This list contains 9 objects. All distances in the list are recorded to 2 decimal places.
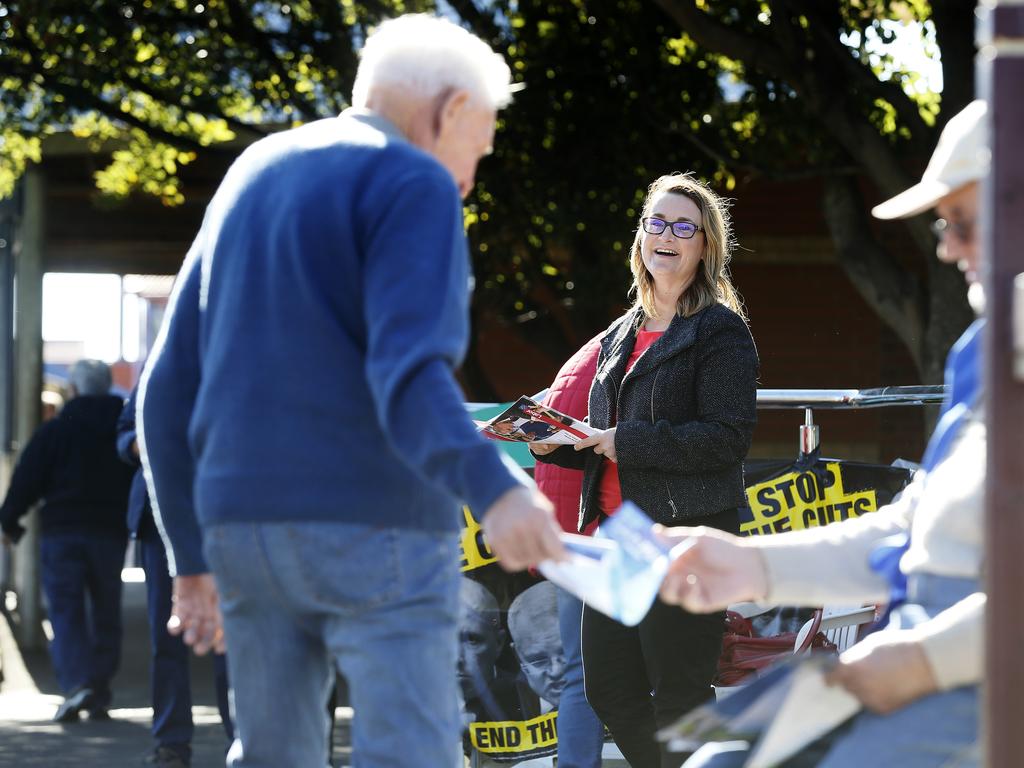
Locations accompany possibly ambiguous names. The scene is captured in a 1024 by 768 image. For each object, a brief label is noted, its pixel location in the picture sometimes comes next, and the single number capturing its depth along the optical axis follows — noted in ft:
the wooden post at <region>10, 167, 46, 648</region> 77.71
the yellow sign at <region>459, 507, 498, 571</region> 36.70
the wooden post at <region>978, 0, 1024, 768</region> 11.71
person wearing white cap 14.75
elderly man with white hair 16.87
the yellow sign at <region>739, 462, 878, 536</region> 35.88
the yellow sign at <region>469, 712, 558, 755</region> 36.17
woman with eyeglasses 29.04
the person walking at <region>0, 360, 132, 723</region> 60.54
